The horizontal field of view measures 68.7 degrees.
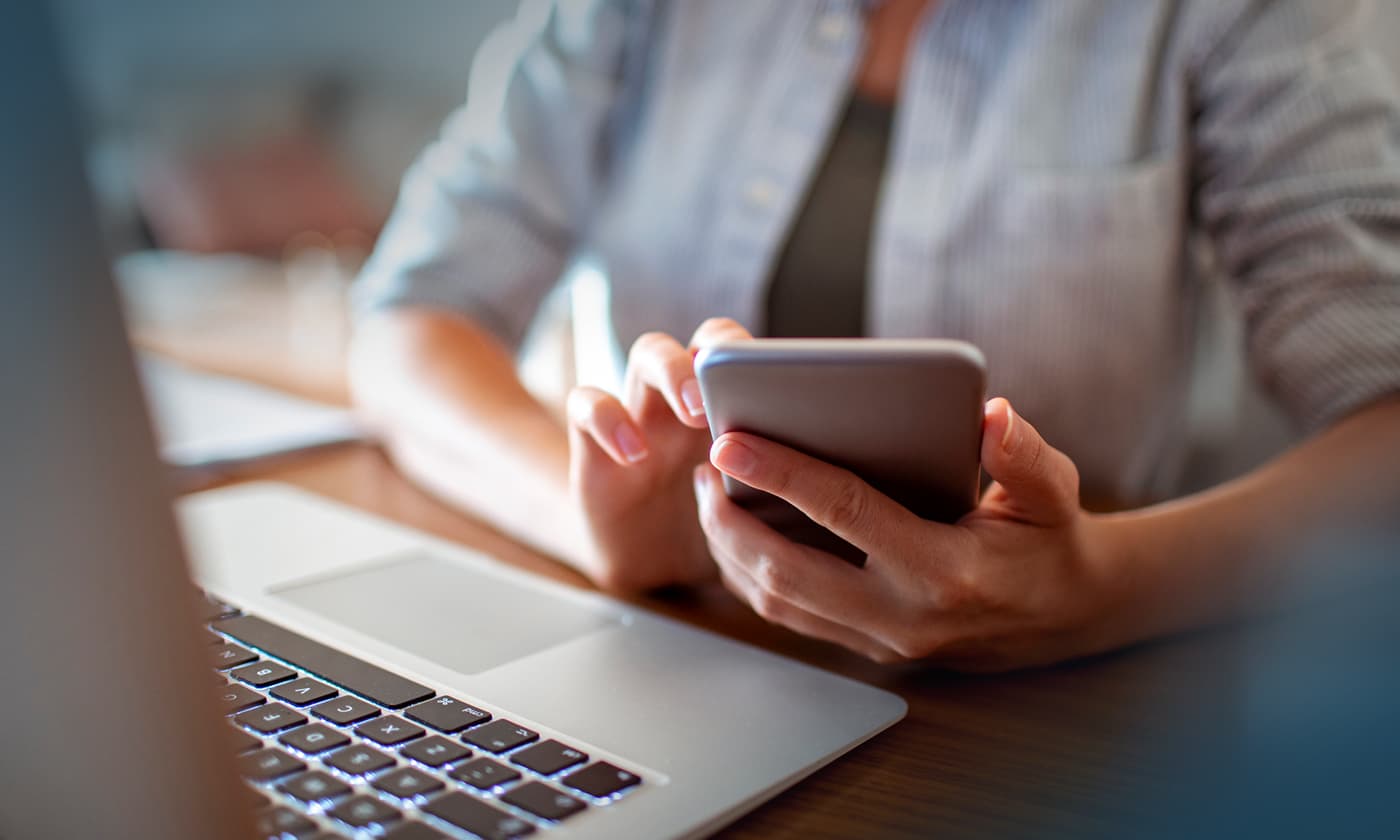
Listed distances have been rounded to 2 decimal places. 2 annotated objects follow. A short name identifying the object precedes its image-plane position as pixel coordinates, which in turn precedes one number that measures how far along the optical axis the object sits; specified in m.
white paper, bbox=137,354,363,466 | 0.57
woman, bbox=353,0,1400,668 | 0.34
